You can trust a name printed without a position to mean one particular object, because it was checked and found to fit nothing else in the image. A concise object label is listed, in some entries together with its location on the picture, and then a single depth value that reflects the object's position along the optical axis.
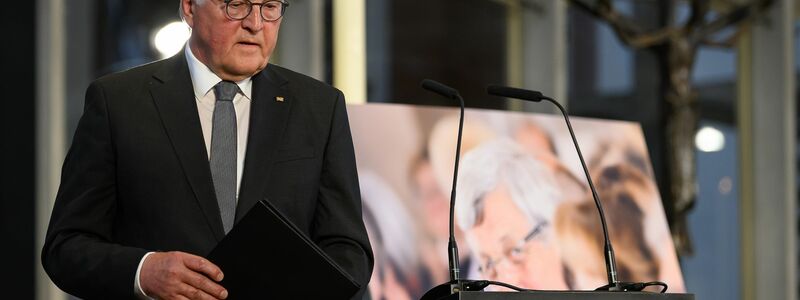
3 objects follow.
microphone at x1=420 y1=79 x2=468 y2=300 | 4.91
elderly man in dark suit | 4.62
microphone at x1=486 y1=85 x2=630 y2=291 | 5.26
